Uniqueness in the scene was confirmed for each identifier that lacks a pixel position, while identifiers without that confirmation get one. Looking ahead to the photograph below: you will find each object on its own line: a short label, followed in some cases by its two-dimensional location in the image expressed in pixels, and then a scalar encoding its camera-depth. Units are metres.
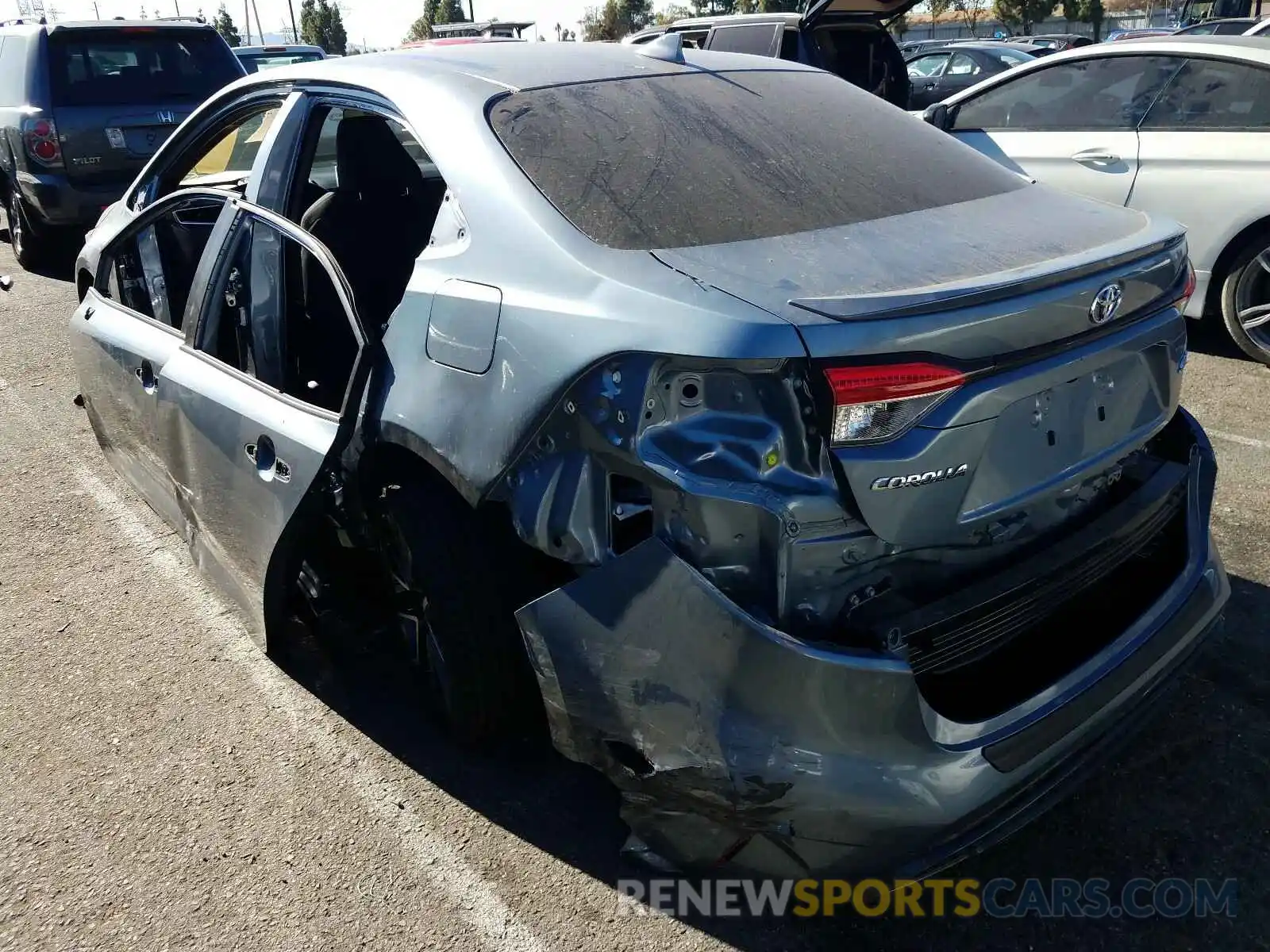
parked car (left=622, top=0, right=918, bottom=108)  7.69
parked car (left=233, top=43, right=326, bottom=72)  11.66
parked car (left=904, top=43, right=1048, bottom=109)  15.56
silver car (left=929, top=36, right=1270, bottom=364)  5.17
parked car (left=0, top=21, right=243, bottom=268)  8.02
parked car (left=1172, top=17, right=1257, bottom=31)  16.48
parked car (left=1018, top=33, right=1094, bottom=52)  21.83
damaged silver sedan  1.81
